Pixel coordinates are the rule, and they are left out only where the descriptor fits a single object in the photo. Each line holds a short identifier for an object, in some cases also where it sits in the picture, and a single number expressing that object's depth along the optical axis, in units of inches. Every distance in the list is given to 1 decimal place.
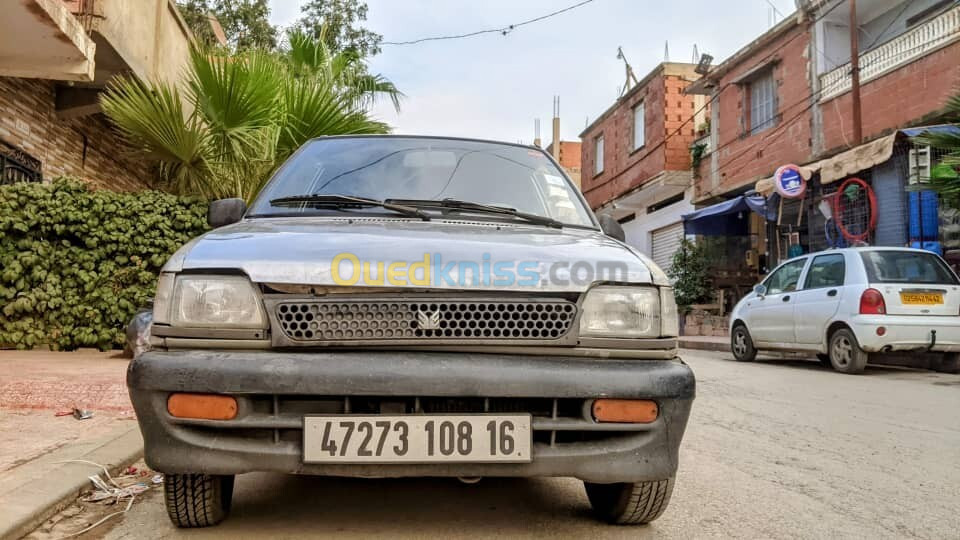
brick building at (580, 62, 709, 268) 845.2
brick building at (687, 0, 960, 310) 476.1
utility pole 523.8
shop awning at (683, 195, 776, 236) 679.1
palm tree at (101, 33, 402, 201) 313.6
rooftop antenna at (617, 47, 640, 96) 1011.3
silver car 87.4
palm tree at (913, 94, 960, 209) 331.6
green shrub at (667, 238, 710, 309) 722.8
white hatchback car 322.3
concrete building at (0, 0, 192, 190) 309.7
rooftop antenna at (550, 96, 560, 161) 1231.0
